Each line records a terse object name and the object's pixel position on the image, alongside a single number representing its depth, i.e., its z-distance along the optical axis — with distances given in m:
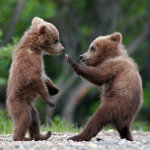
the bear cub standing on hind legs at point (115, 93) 17.97
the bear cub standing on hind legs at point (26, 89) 18.06
